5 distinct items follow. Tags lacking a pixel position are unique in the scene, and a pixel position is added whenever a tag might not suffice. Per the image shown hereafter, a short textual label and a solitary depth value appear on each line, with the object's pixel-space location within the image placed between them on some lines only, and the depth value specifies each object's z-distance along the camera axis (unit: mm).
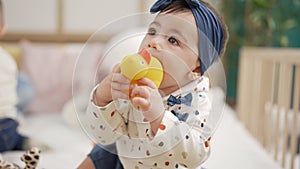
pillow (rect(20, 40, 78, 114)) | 3080
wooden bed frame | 2117
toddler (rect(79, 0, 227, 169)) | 1063
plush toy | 1333
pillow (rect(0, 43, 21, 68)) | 3240
